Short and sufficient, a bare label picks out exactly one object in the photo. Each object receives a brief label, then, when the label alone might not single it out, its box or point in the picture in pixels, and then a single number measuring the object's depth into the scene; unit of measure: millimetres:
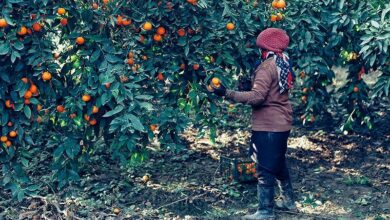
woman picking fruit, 4727
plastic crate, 5703
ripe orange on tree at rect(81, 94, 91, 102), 4322
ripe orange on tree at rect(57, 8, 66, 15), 4203
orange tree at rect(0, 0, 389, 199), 4289
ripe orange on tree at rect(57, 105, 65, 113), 4527
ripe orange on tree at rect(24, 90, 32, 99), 4332
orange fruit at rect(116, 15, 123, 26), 4398
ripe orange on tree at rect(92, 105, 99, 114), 4389
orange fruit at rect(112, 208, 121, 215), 5094
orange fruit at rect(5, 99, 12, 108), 4359
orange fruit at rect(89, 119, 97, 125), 4573
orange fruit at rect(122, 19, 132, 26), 4410
